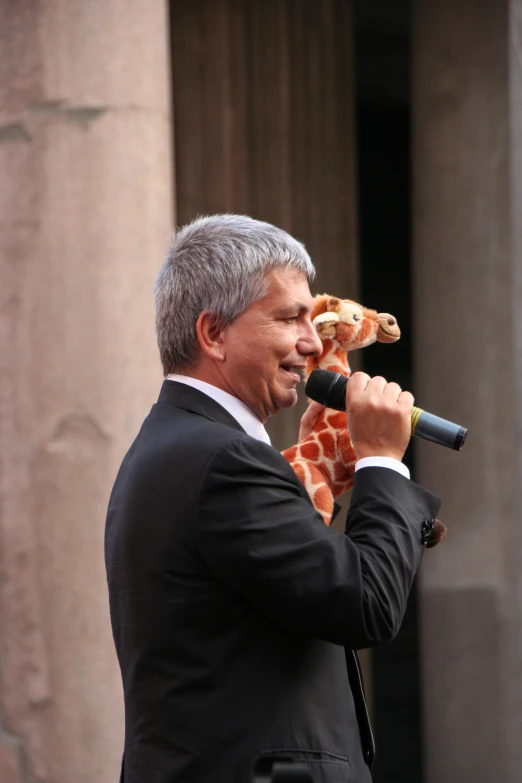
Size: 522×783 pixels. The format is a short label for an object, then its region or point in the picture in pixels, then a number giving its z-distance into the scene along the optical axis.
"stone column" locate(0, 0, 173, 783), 7.29
